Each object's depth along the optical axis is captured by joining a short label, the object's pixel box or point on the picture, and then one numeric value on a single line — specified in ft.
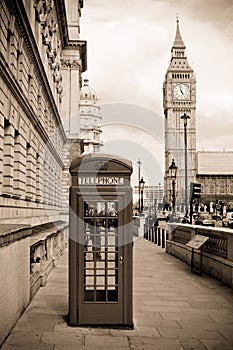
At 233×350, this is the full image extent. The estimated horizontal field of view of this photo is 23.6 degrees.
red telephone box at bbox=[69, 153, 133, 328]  26.58
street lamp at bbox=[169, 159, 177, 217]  125.18
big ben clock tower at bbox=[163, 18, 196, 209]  633.20
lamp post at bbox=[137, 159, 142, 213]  203.27
